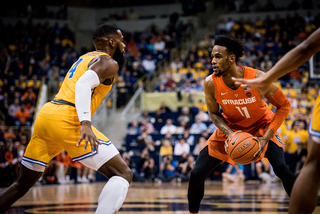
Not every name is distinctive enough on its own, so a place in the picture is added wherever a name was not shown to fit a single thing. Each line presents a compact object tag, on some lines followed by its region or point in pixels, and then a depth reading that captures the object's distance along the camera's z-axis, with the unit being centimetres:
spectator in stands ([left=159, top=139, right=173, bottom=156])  1232
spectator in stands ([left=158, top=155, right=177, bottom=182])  1203
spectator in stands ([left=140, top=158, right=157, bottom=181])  1206
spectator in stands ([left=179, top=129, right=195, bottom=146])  1243
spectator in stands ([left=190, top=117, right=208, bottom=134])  1284
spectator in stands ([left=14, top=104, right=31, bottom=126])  1312
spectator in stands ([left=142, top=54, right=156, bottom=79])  1814
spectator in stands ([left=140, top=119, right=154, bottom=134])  1346
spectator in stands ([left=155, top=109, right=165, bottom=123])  1407
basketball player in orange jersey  397
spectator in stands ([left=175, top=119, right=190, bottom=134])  1307
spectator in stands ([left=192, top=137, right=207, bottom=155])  1181
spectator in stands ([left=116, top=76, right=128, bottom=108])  1556
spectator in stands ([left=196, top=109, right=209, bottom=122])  1321
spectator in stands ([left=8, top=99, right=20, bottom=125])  1348
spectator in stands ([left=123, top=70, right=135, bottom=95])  1614
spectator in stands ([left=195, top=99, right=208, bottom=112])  1401
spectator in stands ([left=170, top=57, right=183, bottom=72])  1717
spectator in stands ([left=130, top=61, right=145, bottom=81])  1724
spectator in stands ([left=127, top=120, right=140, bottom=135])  1372
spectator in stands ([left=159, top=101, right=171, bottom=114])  1441
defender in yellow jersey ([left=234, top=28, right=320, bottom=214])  234
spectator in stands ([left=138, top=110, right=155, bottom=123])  1428
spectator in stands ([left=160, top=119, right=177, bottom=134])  1314
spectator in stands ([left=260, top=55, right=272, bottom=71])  1477
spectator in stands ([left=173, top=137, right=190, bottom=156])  1216
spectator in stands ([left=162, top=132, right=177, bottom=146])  1252
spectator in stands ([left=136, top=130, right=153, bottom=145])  1291
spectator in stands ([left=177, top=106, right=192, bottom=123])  1368
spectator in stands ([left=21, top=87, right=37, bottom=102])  1386
